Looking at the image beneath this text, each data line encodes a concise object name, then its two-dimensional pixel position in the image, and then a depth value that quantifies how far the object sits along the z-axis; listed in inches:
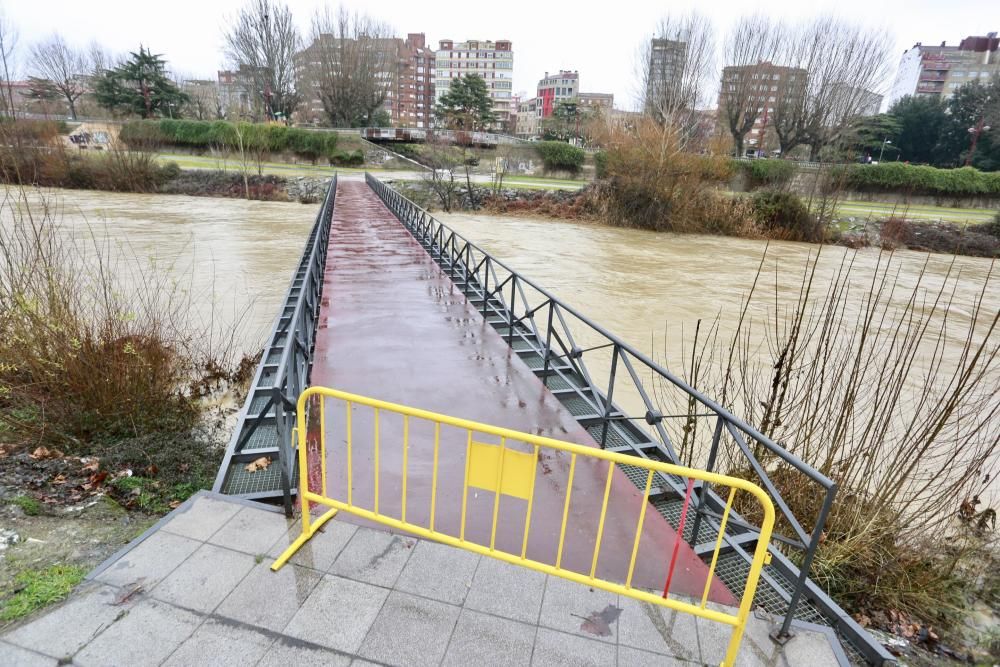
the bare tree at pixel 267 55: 1919.3
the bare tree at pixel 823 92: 1336.1
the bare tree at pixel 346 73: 2075.5
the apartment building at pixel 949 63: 3208.7
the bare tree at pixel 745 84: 1558.8
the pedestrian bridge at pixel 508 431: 112.2
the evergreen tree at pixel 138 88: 1706.4
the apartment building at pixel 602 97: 4031.7
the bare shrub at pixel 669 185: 1004.6
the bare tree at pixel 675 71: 1392.7
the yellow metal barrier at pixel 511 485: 83.7
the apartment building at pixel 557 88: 3986.2
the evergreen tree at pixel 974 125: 1552.7
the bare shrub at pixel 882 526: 142.5
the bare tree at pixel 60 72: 2032.5
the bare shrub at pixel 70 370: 176.9
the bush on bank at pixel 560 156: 1584.6
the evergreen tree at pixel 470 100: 2384.4
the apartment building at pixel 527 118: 3841.0
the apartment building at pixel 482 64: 3816.4
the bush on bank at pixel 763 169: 1291.8
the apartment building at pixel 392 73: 2114.9
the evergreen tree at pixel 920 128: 1752.0
